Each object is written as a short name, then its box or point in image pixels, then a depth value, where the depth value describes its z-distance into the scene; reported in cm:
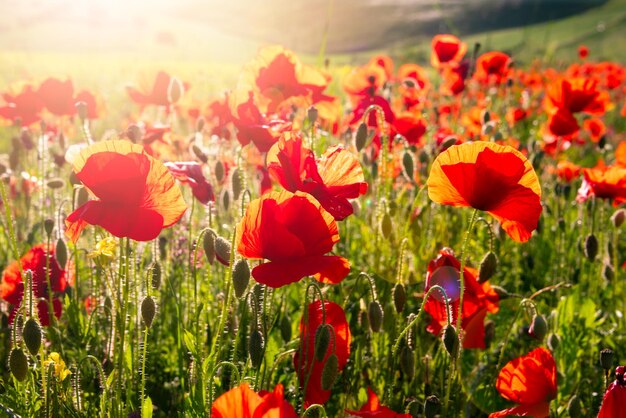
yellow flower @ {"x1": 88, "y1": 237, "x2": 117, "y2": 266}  83
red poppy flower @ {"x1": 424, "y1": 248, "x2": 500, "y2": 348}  85
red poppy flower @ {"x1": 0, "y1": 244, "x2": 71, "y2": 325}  93
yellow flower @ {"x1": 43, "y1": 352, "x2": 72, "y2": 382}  79
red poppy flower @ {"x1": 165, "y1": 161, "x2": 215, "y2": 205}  88
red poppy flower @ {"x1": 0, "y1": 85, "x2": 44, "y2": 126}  119
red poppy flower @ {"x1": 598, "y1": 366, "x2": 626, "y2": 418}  72
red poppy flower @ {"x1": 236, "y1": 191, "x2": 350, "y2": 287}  74
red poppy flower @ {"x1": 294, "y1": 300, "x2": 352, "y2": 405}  83
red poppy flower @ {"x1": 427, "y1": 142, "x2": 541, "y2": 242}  77
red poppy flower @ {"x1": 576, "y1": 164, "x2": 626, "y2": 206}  104
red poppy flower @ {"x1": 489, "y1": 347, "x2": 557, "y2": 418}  81
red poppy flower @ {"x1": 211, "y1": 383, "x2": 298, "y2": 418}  65
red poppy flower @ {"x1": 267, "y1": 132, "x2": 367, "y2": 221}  80
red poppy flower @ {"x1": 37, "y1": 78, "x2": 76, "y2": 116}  119
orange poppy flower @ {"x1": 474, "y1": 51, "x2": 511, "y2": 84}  172
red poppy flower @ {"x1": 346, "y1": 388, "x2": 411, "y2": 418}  71
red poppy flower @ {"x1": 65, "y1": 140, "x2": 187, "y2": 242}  75
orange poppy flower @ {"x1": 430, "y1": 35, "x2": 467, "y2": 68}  161
